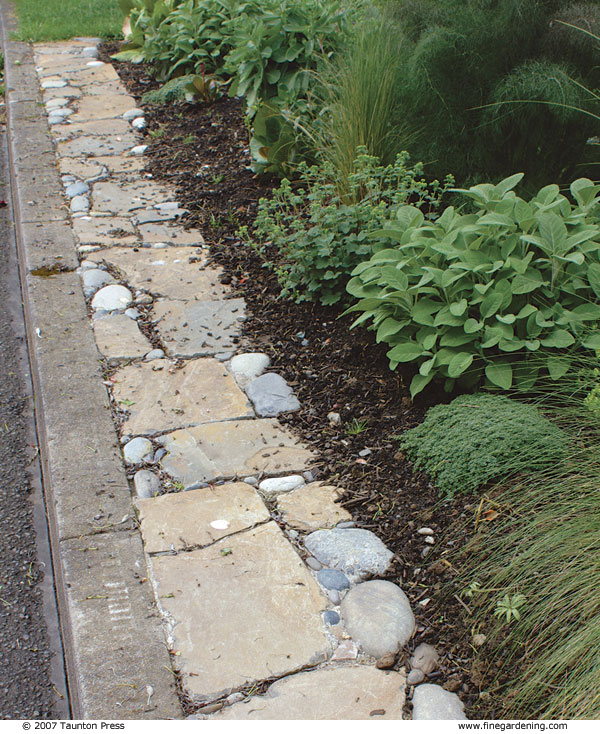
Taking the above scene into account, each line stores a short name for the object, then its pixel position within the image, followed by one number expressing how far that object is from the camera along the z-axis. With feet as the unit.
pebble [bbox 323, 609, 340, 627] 6.34
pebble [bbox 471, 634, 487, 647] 5.92
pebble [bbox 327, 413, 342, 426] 8.72
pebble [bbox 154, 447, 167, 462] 8.25
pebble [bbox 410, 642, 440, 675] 5.95
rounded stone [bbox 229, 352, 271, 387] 9.70
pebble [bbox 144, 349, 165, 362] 10.02
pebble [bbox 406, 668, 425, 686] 5.83
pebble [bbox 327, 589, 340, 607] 6.55
